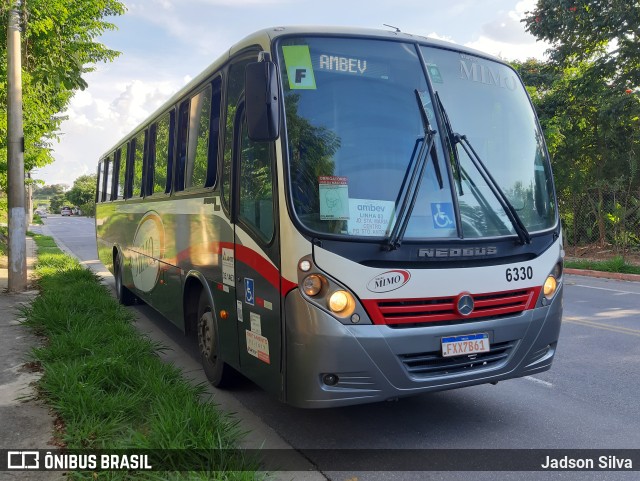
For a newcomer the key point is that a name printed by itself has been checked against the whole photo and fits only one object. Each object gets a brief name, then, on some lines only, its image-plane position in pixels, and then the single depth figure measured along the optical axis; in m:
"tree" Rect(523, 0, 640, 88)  17.00
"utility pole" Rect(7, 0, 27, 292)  10.48
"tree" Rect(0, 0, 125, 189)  11.16
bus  3.81
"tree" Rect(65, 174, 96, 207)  111.49
